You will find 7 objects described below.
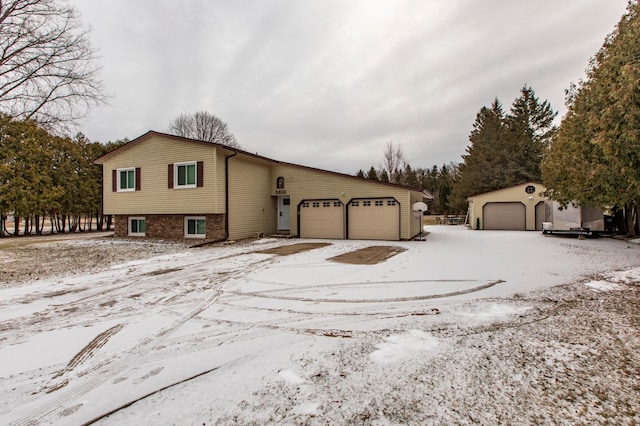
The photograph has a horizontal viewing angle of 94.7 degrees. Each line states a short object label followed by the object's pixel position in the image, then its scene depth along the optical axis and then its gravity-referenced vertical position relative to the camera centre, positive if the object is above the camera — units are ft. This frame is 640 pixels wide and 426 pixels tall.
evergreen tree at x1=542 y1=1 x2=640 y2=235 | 20.15 +7.37
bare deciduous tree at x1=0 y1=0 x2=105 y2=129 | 37.70 +21.15
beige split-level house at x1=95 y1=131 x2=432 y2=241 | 44.70 +3.33
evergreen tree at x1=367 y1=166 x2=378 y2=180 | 147.13 +21.20
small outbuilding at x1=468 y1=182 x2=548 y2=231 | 69.21 +1.42
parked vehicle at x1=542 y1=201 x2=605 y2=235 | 57.21 -1.18
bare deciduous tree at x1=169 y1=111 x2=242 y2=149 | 96.73 +29.82
